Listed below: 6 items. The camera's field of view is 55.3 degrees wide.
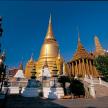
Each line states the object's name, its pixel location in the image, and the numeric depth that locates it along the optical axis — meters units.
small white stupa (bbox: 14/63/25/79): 21.26
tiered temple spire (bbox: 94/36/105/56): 29.97
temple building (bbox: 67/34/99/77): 26.21
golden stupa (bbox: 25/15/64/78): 26.87
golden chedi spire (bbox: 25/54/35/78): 28.59
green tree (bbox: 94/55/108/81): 18.87
